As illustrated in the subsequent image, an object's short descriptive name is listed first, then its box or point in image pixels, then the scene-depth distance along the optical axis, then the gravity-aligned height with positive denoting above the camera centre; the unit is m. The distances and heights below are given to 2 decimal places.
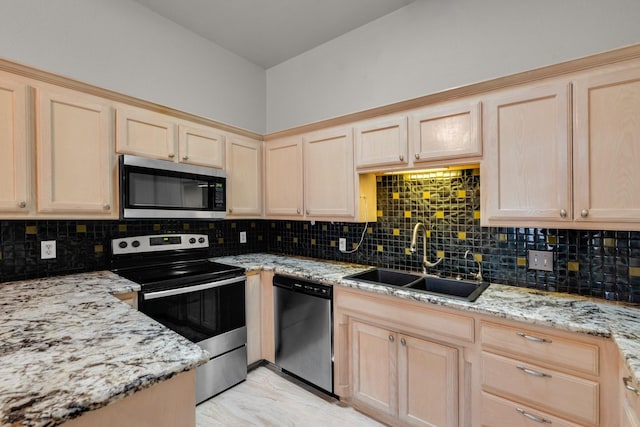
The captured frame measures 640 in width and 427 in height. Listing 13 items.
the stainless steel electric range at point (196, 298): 1.98 -0.58
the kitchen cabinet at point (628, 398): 0.99 -0.67
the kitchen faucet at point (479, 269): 2.06 -0.40
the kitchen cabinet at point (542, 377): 1.27 -0.77
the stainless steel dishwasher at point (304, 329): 2.20 -0.90
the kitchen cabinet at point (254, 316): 2.53 -0.88
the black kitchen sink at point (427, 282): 1.99 -0.51
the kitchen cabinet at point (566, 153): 1.42 +0.30
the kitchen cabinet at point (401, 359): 1.66 -0.90
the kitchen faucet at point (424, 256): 2.25 -0.34
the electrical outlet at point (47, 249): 2.01 -0.23
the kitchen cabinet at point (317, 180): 2.44 +0.29
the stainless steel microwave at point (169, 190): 2.05 +0.19
